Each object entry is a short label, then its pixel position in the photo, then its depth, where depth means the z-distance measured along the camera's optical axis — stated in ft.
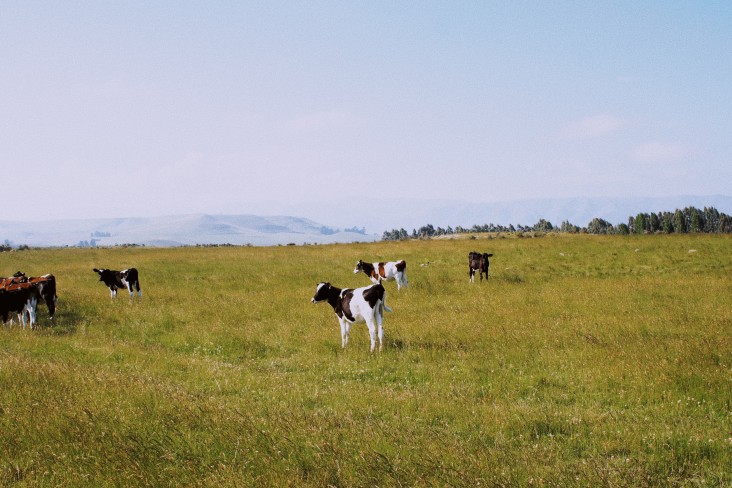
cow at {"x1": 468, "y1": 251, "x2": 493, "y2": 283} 81.82
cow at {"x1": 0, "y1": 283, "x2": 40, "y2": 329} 52.08
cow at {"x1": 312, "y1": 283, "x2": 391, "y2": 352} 42.52
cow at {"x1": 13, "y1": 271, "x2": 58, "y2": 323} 58.29
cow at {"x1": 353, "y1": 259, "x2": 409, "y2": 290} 77.36
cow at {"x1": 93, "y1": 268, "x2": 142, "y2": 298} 74.18
